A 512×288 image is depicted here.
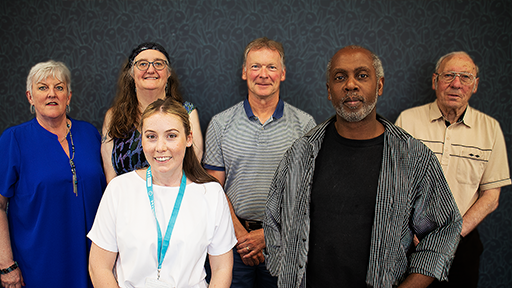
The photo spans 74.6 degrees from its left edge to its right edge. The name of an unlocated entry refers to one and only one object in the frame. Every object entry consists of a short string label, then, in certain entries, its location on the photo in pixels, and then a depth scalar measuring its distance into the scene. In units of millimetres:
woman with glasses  2176
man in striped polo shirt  2229
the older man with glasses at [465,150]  2432
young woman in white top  1570
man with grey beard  1500
